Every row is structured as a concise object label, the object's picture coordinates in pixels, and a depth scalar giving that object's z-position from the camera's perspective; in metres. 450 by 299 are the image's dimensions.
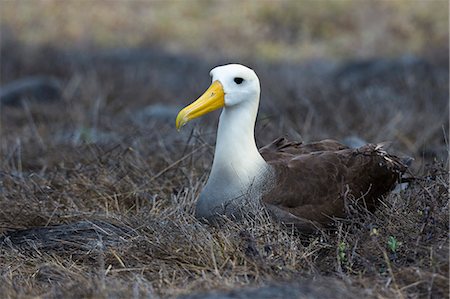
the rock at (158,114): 14.03
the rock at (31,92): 17.02
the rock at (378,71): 17.39
